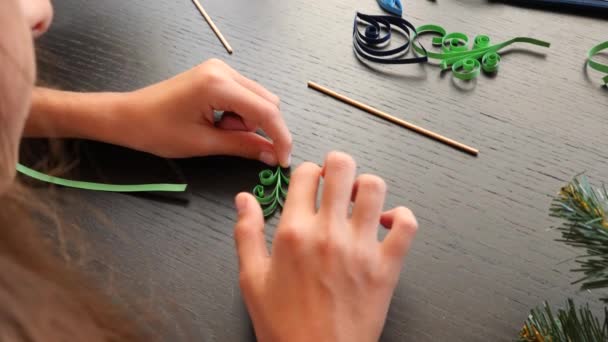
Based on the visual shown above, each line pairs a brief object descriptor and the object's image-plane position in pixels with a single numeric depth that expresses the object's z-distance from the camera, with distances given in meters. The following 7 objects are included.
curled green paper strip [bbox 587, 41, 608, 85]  0.66
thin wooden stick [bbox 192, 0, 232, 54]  0.72
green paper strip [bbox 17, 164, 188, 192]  0.60
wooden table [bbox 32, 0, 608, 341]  0.53
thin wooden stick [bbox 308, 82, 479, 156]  0.61
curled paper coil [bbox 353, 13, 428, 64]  0.70
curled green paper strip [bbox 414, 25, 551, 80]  0.67
